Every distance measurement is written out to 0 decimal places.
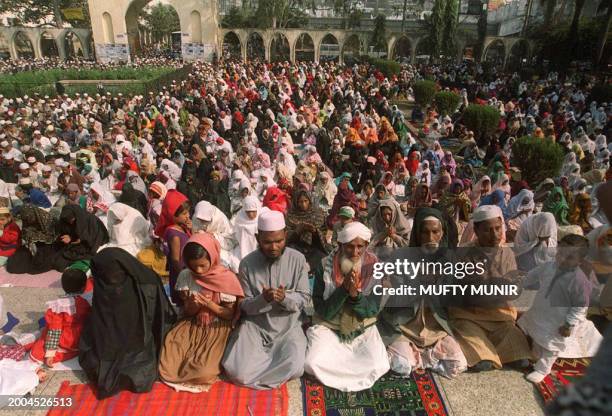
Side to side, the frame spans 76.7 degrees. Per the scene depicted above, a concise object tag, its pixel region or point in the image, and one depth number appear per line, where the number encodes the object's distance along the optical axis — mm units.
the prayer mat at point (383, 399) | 2607
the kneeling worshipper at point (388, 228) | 4070
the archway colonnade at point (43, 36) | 35884
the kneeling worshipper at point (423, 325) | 2896
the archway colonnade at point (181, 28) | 31047
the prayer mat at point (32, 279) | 4520
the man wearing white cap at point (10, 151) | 8516
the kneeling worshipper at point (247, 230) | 4742
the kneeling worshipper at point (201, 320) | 2732
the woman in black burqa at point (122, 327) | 2674
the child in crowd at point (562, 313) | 2729
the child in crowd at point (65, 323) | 2873
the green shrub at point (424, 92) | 16359
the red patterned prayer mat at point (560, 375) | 2711
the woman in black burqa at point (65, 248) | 4605
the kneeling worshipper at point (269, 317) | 2764
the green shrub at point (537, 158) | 7617
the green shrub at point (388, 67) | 25031
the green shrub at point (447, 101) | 14516
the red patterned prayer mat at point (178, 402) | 2572
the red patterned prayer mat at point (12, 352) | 2898
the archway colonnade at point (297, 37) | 36719
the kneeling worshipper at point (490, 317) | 2896
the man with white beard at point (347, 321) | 2807
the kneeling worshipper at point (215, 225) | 4348
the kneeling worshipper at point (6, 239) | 4848
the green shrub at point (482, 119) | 11461
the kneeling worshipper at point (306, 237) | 4586
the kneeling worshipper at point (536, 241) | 4129
